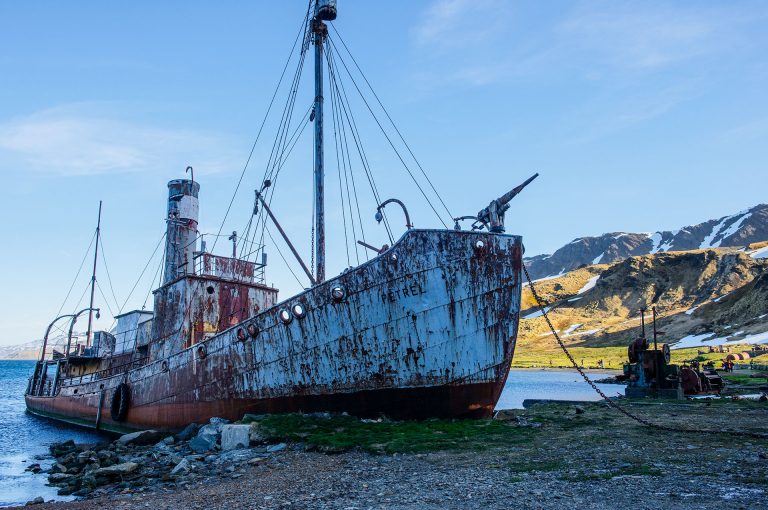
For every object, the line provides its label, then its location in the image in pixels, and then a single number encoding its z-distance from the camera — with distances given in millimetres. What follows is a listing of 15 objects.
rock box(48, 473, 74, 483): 14270
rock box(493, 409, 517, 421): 15211
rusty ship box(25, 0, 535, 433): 14195
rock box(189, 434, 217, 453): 14391
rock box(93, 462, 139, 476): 12758
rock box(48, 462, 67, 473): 15522
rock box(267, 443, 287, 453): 12636
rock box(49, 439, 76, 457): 19188
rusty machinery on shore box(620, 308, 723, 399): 24047
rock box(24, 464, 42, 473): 16656
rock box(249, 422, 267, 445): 13578
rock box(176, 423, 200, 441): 17259
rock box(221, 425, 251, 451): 13633
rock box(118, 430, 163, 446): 18391
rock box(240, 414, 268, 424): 15125
